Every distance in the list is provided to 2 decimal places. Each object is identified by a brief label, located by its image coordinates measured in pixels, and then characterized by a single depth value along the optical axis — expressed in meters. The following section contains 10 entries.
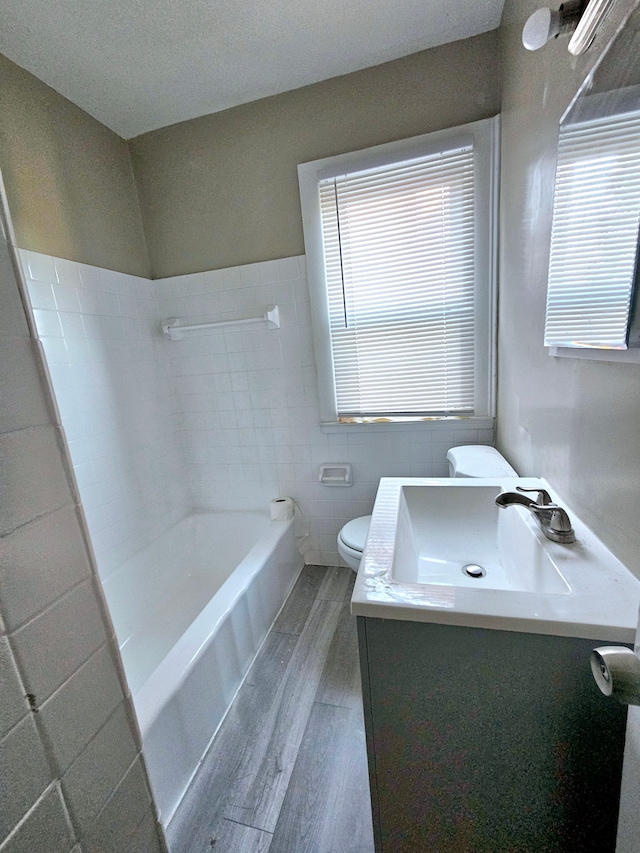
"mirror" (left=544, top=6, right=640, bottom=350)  0.58
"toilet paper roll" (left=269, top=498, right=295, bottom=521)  2.06
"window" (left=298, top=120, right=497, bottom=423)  1.58
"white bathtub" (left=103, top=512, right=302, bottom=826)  1.08
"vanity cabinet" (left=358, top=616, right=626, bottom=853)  0.61
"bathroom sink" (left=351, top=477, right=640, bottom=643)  0.60
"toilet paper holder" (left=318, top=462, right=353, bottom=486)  2.01
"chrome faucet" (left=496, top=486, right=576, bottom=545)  0.77
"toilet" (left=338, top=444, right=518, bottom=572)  1.34
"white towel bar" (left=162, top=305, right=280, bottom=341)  1.88
